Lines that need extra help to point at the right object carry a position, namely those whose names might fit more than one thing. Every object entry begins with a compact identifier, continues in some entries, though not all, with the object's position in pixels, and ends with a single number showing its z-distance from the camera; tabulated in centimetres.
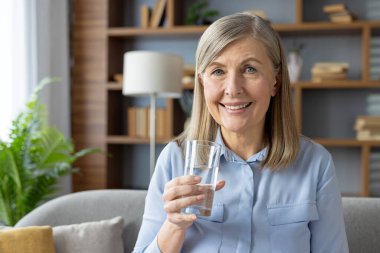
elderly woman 150
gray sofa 215
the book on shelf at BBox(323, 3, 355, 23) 426
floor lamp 381
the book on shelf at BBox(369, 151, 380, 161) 443
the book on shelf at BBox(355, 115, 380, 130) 425
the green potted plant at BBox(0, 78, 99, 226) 350
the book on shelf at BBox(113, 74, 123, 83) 459
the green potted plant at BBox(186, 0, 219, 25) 455
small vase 439
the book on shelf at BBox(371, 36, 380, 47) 448
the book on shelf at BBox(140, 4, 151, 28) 458
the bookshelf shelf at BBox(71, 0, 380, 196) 455
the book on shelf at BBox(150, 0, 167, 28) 456
